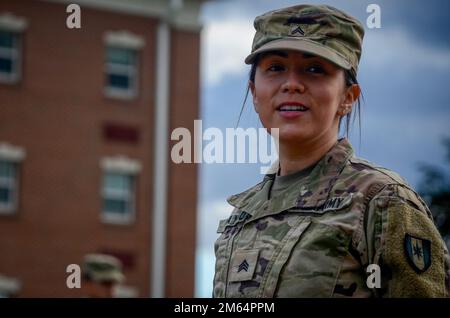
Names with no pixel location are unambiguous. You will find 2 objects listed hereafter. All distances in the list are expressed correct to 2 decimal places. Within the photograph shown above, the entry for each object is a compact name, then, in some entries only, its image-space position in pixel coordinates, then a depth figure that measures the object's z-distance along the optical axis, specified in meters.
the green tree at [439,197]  10.73
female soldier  3.33
